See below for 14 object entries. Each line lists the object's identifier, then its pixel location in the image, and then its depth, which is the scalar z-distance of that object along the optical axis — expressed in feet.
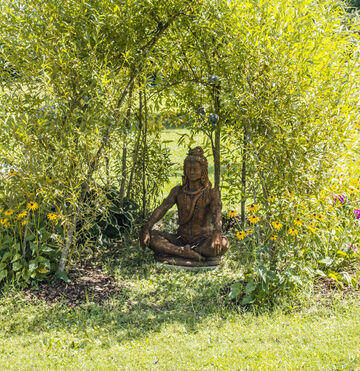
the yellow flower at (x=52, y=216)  14.06
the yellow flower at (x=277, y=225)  13.15
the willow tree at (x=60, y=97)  13.94
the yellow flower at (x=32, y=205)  14.11
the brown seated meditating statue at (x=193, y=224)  16.65
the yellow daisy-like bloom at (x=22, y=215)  14.28
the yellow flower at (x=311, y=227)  13.10
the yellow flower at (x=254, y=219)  13.41
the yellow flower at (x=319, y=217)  13.34
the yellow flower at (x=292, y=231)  13.14
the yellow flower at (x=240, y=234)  13.69
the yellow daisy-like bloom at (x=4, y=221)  14.37
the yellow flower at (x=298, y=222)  13.14
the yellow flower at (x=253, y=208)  13.42
